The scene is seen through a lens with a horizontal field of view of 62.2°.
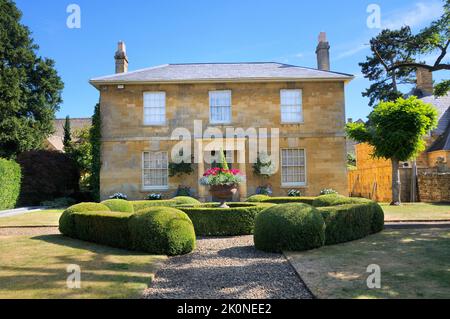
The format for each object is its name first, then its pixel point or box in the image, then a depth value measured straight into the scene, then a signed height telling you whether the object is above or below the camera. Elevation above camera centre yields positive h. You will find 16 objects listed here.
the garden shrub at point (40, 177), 22.25 -0.53
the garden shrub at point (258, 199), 15.62 -1.40
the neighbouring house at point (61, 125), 43.09 +5.91
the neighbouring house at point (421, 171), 21.33 -0.45
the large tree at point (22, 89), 23.11 +5.35
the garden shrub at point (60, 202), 21.08 -2.00
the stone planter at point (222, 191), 12.77 -0.86
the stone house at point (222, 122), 19.98 +2.37
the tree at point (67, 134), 30.74 +3.19
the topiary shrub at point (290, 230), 8.34 -1.46
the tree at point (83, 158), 24.45 +0.66
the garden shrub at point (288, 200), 15.52 -1.45
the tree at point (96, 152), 20.06 +0.84
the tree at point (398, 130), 18.03 +1.67
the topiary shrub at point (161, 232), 8.26 -1.47
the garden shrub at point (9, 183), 19.11 -0.77
